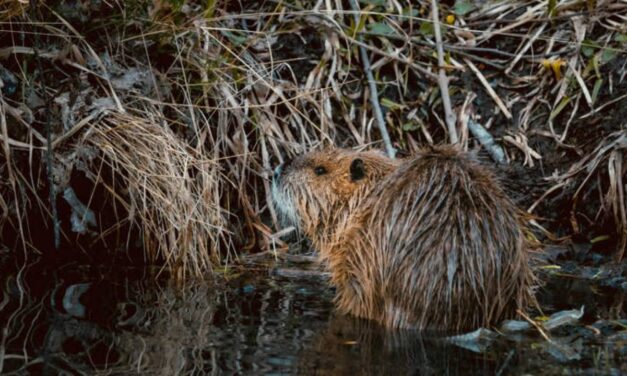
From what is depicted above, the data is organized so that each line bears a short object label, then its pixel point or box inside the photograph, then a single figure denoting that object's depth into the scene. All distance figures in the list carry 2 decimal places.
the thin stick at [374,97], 10.11
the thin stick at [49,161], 8.02
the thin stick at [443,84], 10.30
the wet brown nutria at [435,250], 7.03
